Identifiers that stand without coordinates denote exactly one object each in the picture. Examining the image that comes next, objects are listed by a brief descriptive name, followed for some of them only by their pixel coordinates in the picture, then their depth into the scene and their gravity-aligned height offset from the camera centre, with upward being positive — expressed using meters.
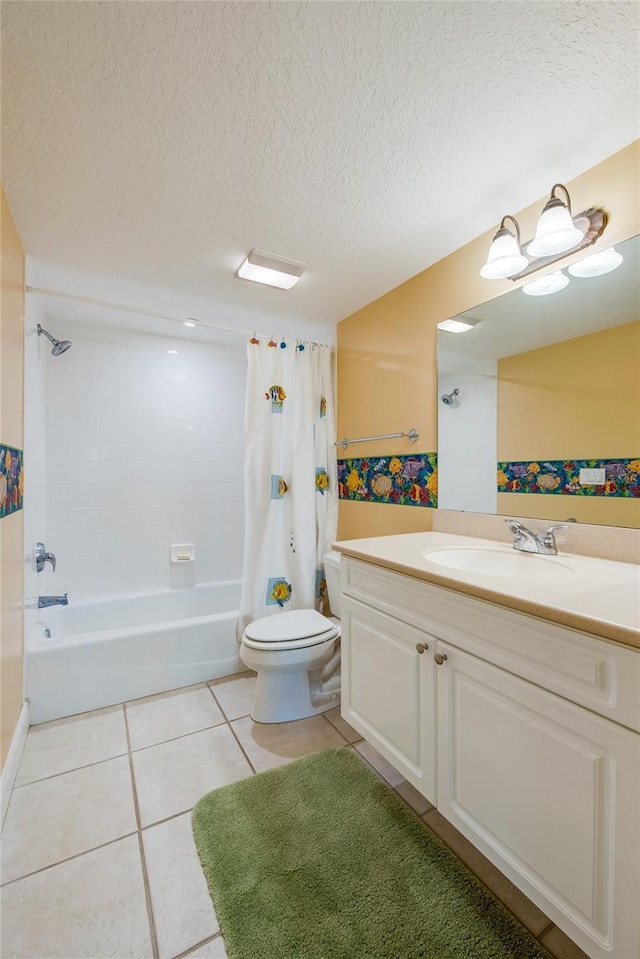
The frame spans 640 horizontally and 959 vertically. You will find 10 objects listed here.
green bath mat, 0.96 -1.11
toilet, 1.78 -0.82
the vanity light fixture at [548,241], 1.21 +0.79
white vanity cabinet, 0.72 -0.60
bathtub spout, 2.04 -0.61
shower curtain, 2.30 -0.01
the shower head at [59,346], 2.27 +0.80
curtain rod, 1.88 +0.93
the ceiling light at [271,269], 1.79 +1.01
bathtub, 1.83 -0.88
